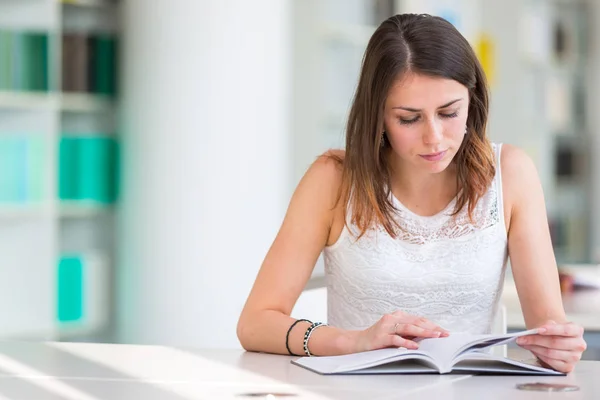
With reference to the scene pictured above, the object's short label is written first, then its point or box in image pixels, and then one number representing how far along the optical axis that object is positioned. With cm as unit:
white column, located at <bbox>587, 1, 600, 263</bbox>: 786
